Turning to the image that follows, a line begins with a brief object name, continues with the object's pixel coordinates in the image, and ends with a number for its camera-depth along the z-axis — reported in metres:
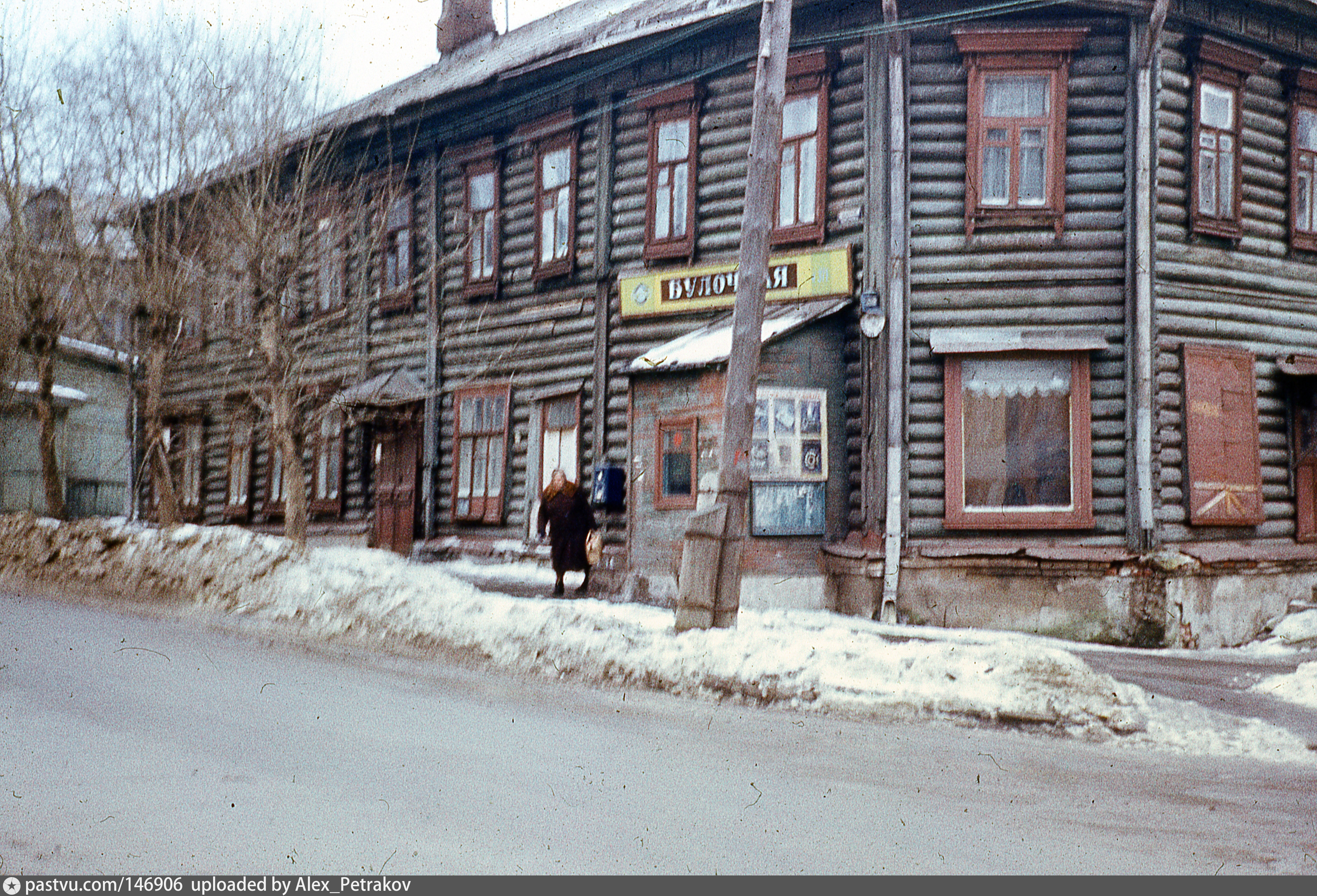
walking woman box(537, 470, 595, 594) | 14.98
